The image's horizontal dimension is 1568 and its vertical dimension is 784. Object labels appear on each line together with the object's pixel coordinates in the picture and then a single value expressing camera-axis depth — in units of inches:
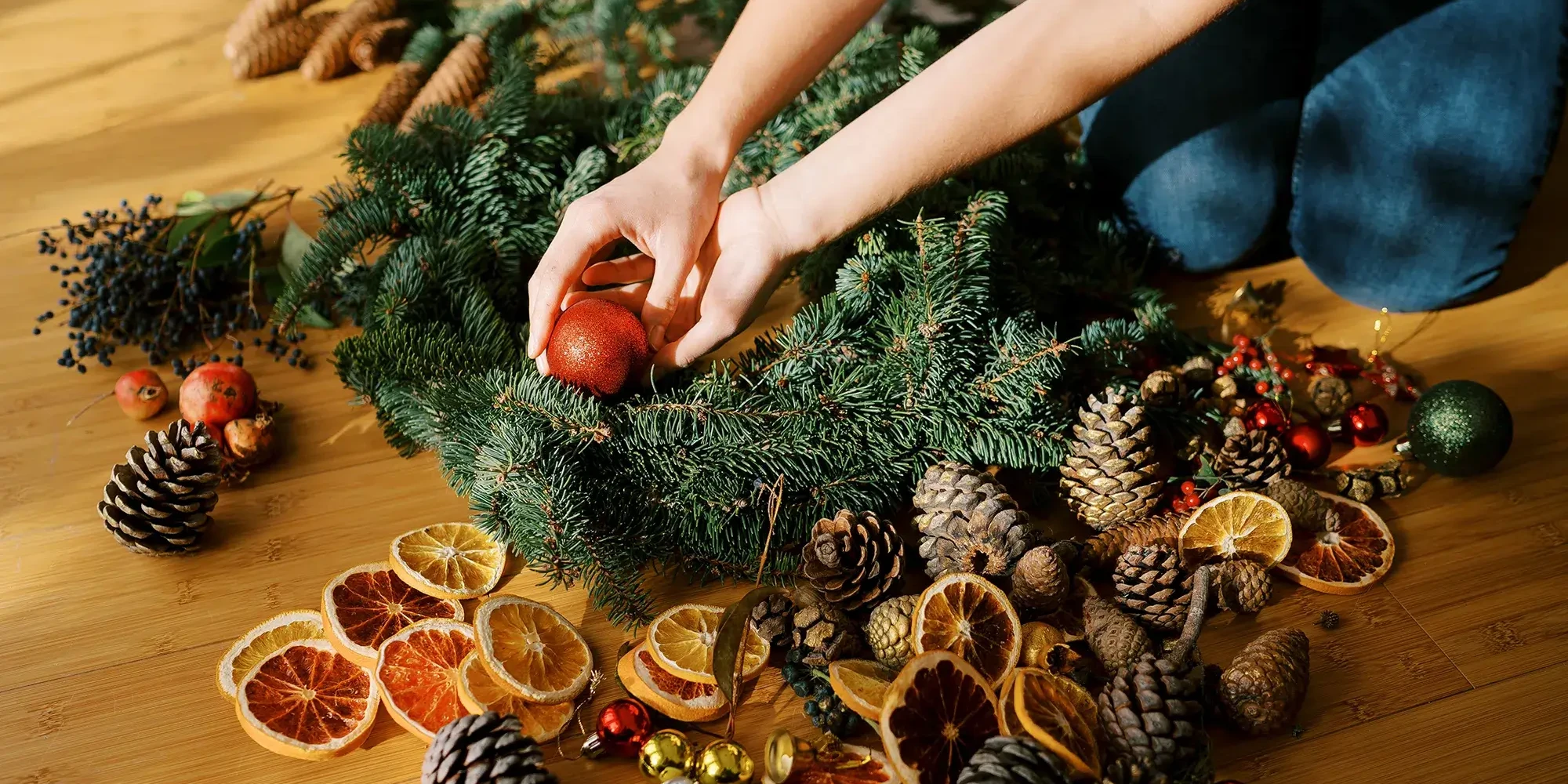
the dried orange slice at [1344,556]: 44.4
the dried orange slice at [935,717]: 36.1
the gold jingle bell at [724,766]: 38.0
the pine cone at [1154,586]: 41.5
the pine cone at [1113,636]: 40.2
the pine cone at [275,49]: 80.7
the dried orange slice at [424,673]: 39.8
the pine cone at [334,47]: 79.5
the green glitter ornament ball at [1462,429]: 46.8
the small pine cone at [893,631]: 40.7
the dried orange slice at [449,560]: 44.6
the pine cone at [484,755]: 35.4
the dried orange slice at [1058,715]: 36.0
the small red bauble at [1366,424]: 49.8
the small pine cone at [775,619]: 41.9
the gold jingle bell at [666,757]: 38.6
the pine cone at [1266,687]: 38.7
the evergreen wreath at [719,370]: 43.6
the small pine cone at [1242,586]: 43.0
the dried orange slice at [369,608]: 41.8
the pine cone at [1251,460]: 46.6
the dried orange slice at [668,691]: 40.1
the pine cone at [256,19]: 82.0
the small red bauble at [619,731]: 39.4
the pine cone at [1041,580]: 40.8
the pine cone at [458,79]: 71.4
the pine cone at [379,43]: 79.4
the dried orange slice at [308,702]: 39.7
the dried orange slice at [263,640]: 42.0
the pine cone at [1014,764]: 34.0
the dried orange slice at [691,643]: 40.8
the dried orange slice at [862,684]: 38.4
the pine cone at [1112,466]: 44.4
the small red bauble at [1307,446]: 48.3
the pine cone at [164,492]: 46.8
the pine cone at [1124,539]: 44.4
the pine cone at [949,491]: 43.9
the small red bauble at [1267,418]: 48.4
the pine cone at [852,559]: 42.1
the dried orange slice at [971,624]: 40.2
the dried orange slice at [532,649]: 39.9
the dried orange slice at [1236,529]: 44.3
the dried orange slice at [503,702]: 39.4
